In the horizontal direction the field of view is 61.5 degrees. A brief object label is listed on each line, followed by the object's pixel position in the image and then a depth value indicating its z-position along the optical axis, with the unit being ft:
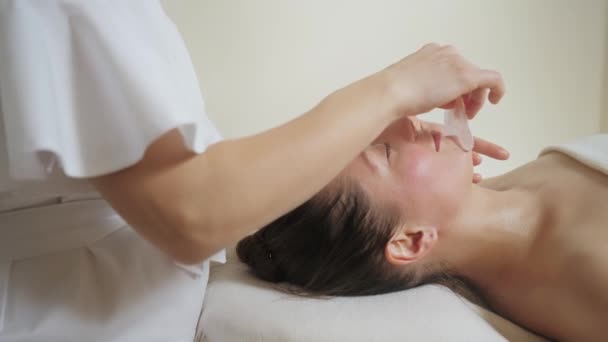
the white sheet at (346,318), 2.48
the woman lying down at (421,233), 2.94
